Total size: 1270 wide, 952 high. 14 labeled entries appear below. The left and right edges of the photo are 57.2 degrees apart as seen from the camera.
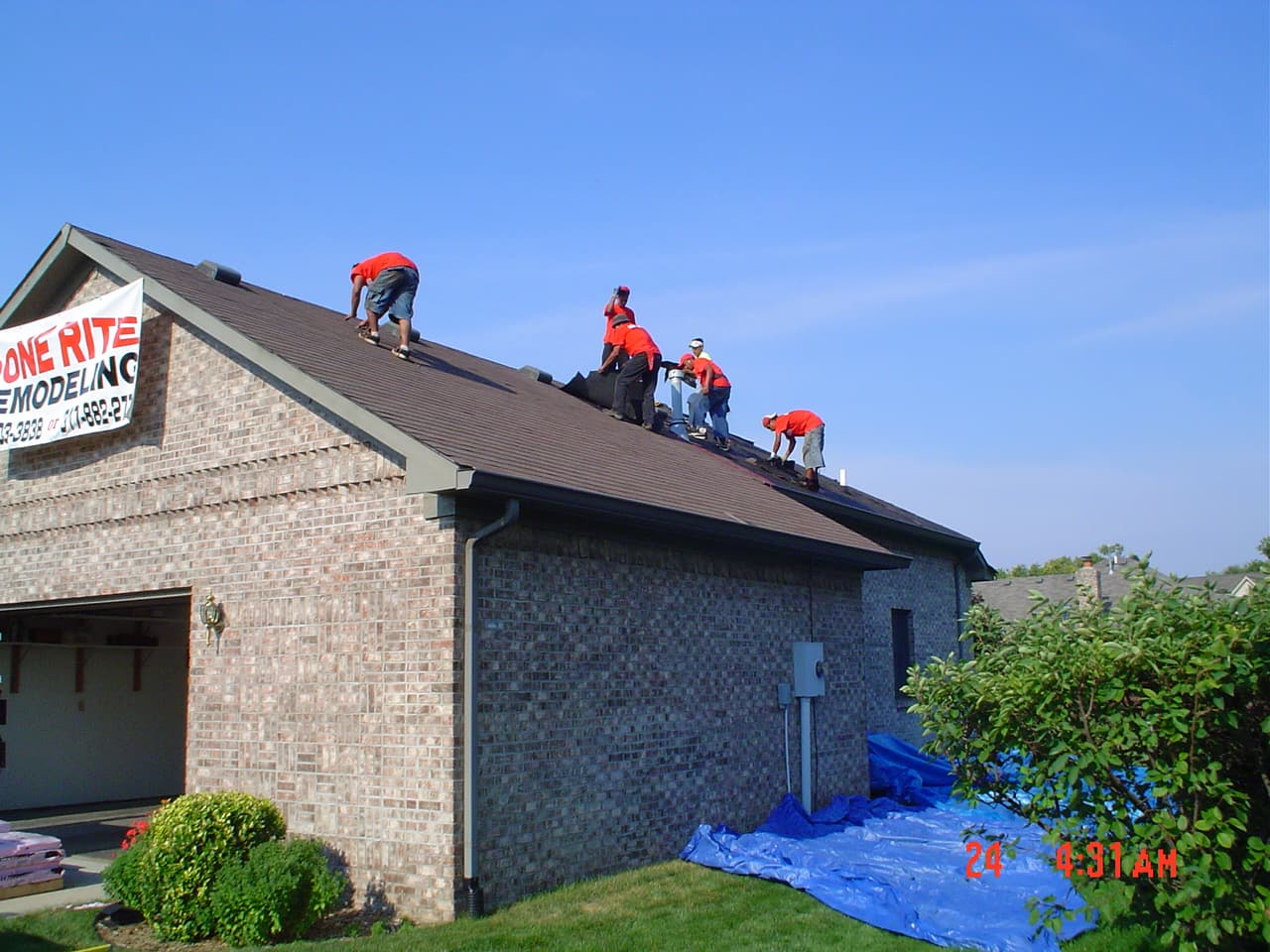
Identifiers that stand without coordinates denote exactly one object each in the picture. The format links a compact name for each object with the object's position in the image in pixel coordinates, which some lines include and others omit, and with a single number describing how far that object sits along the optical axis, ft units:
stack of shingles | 34.58
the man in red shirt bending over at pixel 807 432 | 65.10
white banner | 40.16
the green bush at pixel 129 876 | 30.25
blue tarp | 30.27
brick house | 31.22
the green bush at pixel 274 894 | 28.63
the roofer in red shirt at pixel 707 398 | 65.31
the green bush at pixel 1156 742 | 19.25
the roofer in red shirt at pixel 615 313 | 56.95
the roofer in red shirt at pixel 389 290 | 44.34
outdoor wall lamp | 36.22
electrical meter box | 45.21
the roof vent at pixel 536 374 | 61.30
